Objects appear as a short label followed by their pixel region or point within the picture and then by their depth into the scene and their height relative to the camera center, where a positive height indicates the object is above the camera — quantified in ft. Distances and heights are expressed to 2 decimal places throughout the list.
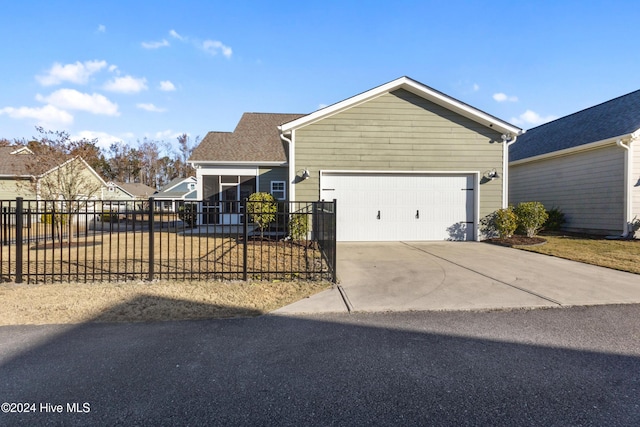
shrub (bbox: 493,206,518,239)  32.45 -0.83
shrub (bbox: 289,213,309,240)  29.78 -1.17
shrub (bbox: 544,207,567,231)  41.65 -0.79
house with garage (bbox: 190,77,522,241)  32.83 +5.38
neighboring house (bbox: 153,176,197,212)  94.12 +7.33
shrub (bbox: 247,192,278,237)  27.61 +0.43
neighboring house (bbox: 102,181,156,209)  91.22 +7.67
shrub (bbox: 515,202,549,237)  32.68 -0.31
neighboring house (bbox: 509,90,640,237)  33.99 +5.79
